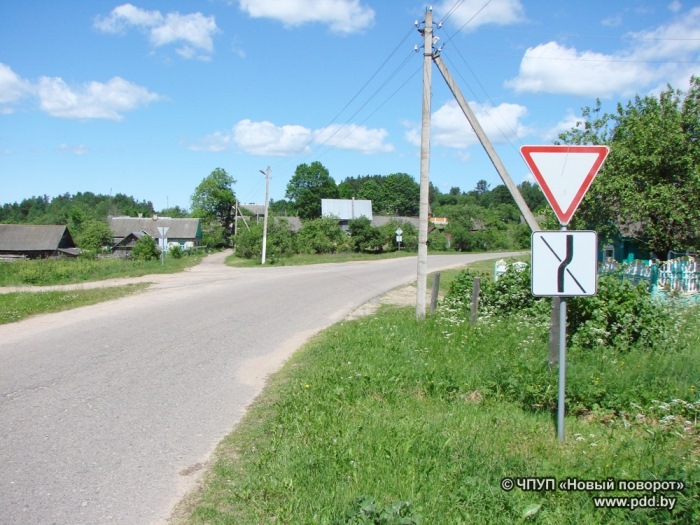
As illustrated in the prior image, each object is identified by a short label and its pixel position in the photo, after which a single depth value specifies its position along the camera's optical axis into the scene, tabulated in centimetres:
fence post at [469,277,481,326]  1087
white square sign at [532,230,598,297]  473
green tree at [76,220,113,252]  7638
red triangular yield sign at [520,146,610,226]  494
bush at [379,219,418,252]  6105
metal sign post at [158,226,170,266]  3141
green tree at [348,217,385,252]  5869
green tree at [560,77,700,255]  1811
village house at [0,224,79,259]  6748
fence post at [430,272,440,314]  1337
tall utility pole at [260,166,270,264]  4080
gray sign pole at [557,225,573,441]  475
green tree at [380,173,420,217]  11881
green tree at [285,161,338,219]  9775
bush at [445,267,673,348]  789
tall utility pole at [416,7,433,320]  1210
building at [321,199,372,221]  8075
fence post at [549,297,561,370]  694
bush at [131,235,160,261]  5562
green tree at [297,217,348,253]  5341
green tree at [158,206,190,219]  13100
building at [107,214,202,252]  8756
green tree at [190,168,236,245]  9500
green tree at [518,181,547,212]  11694
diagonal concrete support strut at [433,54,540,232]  1131
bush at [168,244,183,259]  5703
